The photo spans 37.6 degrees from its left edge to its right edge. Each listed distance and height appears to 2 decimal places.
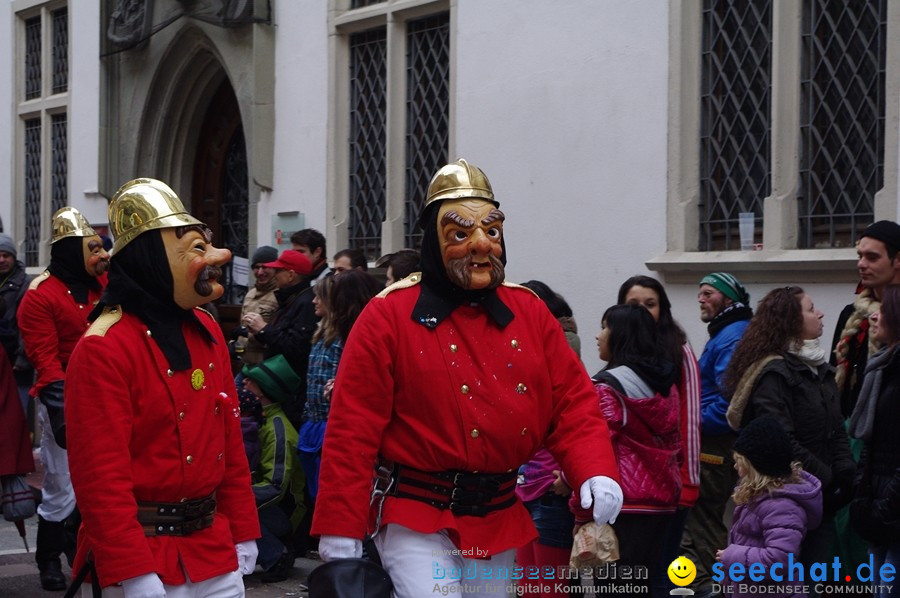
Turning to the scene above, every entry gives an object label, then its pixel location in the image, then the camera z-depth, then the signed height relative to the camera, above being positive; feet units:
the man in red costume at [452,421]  13.37 -1.98
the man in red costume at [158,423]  12.77 -1.95
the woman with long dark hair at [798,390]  19.07 -2.38
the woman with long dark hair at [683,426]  19.99 -3.04
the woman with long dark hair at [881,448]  16.63 -2.81
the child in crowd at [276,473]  24.89 -4.65
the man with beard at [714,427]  22.85 -3.41
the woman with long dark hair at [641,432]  18.69 -2.89
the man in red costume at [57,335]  24.66 -1.97
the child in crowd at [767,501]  17.58 -3.67
